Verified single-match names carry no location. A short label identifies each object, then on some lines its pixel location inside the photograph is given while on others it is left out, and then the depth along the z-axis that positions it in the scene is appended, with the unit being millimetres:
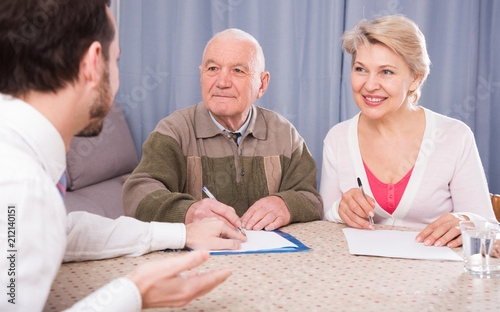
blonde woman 1698
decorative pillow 2812
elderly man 1722
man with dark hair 674
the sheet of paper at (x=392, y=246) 1130
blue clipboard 1127
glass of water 1003
